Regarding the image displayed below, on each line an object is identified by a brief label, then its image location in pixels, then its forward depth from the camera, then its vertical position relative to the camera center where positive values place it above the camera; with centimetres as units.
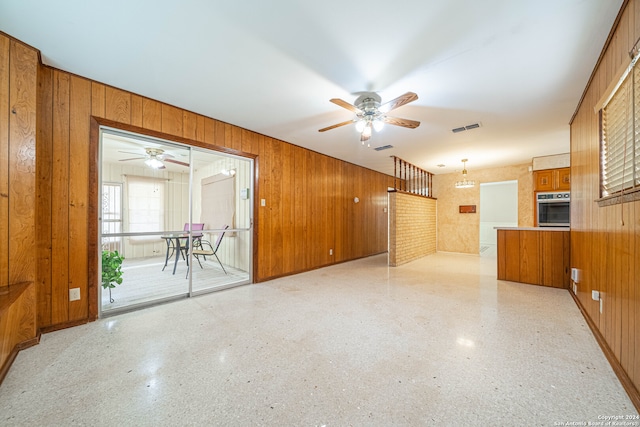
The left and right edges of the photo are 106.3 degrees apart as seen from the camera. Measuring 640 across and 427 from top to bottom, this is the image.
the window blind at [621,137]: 146 +56
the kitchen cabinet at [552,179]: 513 +80
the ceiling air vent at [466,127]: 360 +136
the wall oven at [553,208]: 504 +16
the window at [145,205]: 300 +12
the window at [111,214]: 271 +0
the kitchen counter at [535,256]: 360 -64
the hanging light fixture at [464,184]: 602 +80
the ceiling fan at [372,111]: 243 +113
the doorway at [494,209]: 627 +17
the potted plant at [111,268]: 275 -63
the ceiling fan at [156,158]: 312 +75
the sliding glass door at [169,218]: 282 -6
